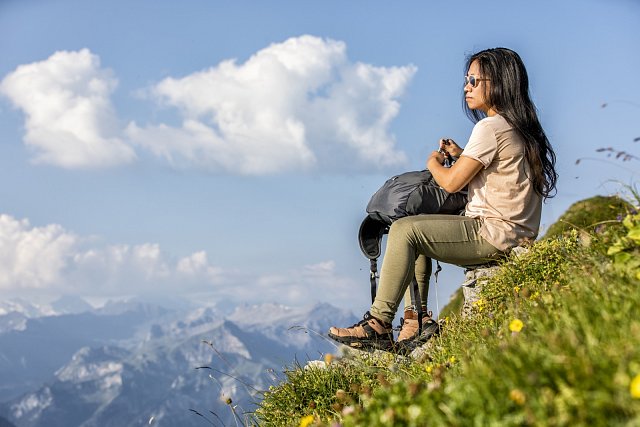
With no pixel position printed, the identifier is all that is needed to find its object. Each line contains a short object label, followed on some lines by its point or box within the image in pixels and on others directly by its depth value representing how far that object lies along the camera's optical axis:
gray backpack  7.52
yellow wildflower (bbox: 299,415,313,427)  4.38
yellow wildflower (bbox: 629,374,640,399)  2.40
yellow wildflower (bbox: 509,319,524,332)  4.02
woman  6.92
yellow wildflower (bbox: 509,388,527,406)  2.86
